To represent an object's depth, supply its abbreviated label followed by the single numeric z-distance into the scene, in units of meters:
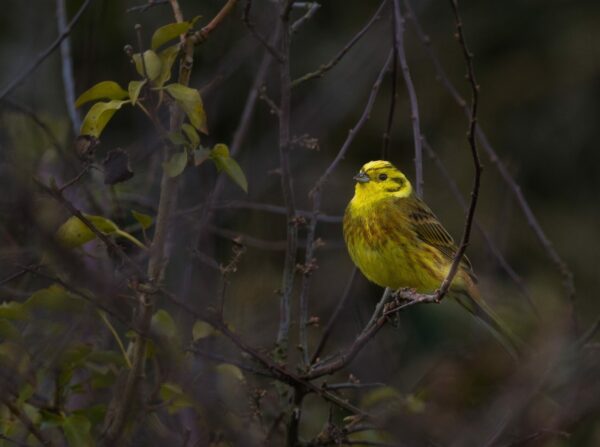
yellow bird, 8.61
